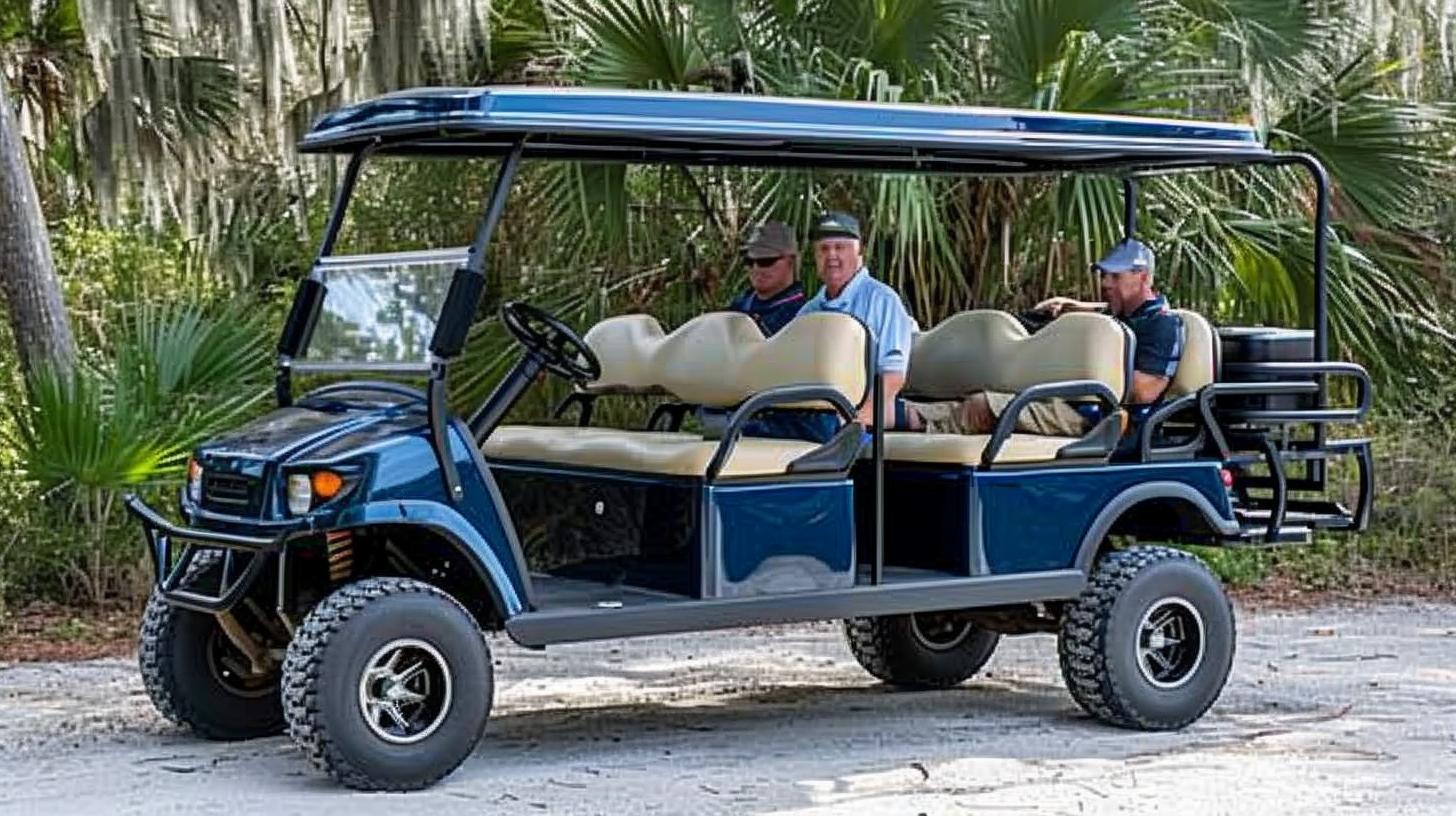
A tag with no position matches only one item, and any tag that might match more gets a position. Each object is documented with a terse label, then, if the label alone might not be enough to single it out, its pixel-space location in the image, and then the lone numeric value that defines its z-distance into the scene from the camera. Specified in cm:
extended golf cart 1124
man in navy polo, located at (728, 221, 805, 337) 1444
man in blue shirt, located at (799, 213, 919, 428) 1324
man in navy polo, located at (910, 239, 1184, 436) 1350
